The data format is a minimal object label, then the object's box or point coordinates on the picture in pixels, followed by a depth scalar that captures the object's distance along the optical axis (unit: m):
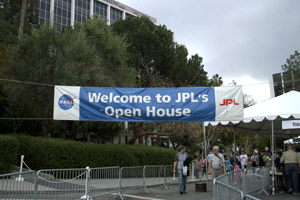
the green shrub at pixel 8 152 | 13.64
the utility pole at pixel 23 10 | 23.47
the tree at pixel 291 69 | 45.69
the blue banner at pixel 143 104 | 10.05
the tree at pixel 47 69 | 16.48
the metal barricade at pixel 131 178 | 10.22
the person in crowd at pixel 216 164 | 10.55
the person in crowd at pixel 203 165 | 21.40
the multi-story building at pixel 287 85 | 45.59
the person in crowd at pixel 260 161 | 15.02
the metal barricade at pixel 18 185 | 6.09
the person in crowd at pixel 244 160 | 19.56
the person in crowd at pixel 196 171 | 21.38
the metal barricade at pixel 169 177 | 14.87
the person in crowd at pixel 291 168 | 10.41
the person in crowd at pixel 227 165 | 14.38
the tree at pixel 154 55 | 27.56
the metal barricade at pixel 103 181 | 8.80
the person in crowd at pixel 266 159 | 25.23
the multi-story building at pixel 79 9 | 50.88
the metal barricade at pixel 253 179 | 10.23
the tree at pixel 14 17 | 32.42
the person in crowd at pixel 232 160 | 16.42
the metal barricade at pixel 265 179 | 10.86
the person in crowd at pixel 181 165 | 11.34
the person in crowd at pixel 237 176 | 9.04
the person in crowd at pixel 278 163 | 12.25
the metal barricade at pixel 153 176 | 12.07
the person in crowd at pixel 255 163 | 16.74
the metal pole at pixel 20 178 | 6.19
